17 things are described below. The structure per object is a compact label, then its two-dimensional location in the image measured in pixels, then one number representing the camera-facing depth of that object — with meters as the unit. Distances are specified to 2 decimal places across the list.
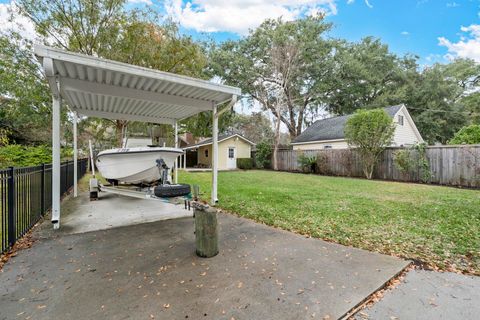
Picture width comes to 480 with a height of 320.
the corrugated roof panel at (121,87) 3.70
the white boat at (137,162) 5.24
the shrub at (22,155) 9.84
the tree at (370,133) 11.75
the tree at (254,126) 29.91
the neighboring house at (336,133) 16.39
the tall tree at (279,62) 17.73
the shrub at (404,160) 10.99
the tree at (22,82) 9.08
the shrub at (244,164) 20.14
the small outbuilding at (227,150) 19.84
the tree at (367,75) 22.08
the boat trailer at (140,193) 4.39
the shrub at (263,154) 19.80
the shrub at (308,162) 15.50
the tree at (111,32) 8.94
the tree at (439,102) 22.23
